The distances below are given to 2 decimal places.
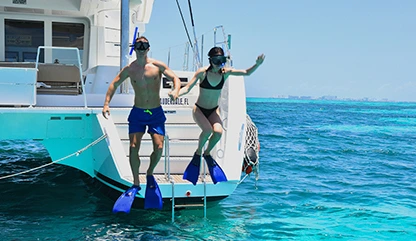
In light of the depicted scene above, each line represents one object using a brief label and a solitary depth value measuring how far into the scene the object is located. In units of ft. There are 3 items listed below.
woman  20.34
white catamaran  23.86
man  20.03
